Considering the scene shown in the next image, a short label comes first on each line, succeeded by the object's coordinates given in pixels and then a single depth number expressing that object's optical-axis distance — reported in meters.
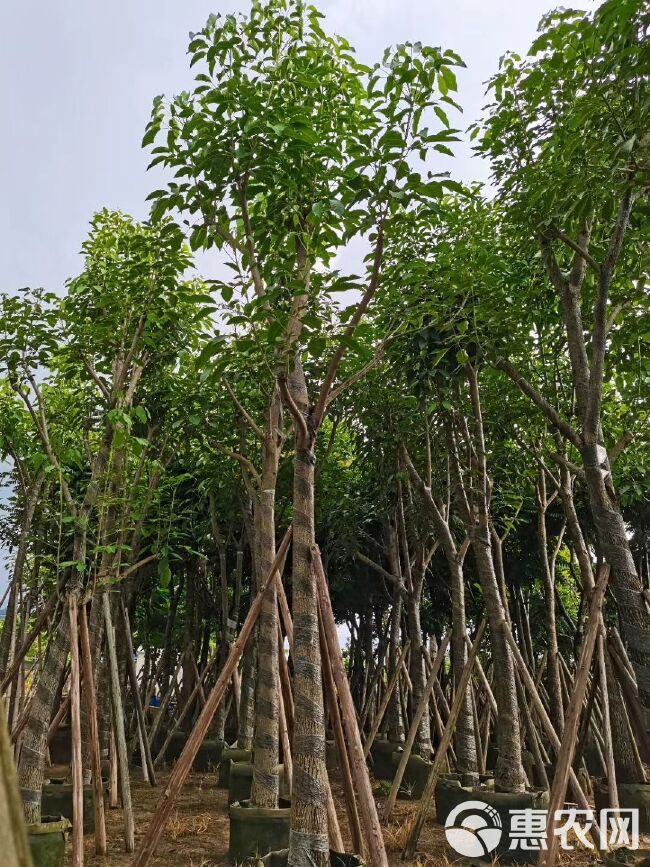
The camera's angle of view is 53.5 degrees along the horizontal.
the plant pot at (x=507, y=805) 5.03
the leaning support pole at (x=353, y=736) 3.04
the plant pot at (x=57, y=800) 5.42
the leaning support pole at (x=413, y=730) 6.13
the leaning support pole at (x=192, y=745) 3.44
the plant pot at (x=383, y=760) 9.18
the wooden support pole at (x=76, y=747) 3.93
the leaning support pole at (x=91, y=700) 4.87
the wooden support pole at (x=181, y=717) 9.60
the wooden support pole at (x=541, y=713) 5.06
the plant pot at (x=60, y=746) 11.26
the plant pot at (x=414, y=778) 7.66
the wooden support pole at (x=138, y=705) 8.02
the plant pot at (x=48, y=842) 4.16
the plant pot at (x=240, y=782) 6.23
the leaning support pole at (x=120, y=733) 5.45
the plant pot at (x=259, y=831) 4.38
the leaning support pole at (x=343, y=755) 3.67
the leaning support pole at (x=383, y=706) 7.83
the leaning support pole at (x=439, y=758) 5.30
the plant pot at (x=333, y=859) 3.31
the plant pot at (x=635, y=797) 6.23
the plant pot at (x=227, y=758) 7.38
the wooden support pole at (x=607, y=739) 4.81
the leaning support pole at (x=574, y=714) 3.55
